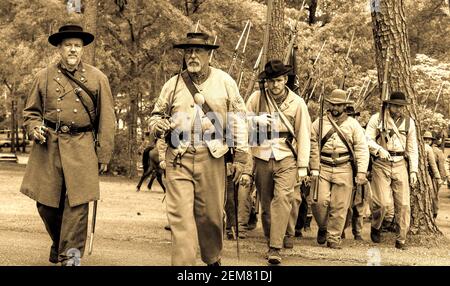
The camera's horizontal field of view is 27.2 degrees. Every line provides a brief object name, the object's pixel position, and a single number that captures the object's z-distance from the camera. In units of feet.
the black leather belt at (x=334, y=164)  41.73
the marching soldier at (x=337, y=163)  41.52
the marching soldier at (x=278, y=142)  34.86
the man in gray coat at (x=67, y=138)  28.60
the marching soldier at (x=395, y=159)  42.63
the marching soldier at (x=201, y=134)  27.40
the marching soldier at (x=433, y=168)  60.08
